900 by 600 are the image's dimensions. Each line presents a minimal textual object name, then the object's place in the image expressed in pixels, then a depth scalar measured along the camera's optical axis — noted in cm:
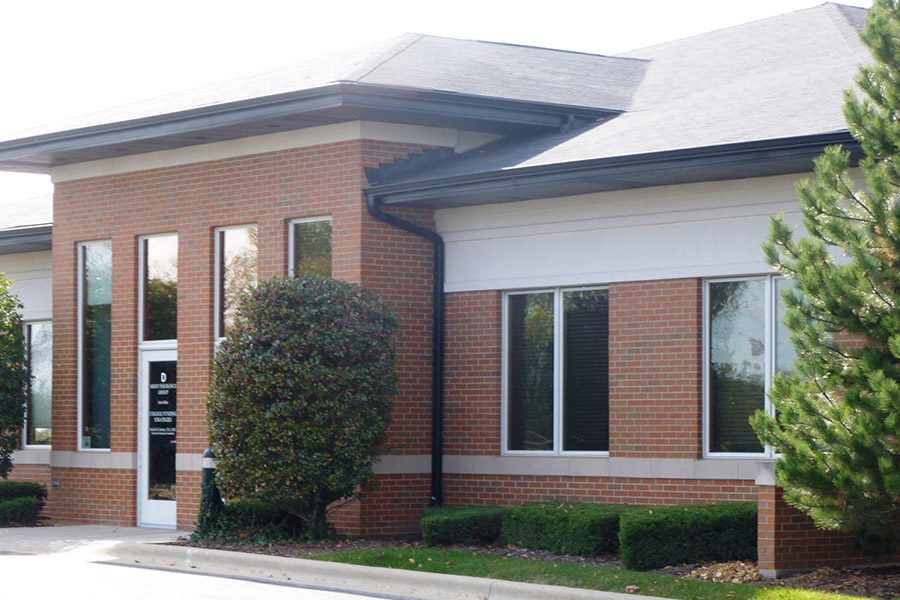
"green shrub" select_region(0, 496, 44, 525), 2220
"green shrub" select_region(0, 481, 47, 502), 2319
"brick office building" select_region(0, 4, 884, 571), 1717
